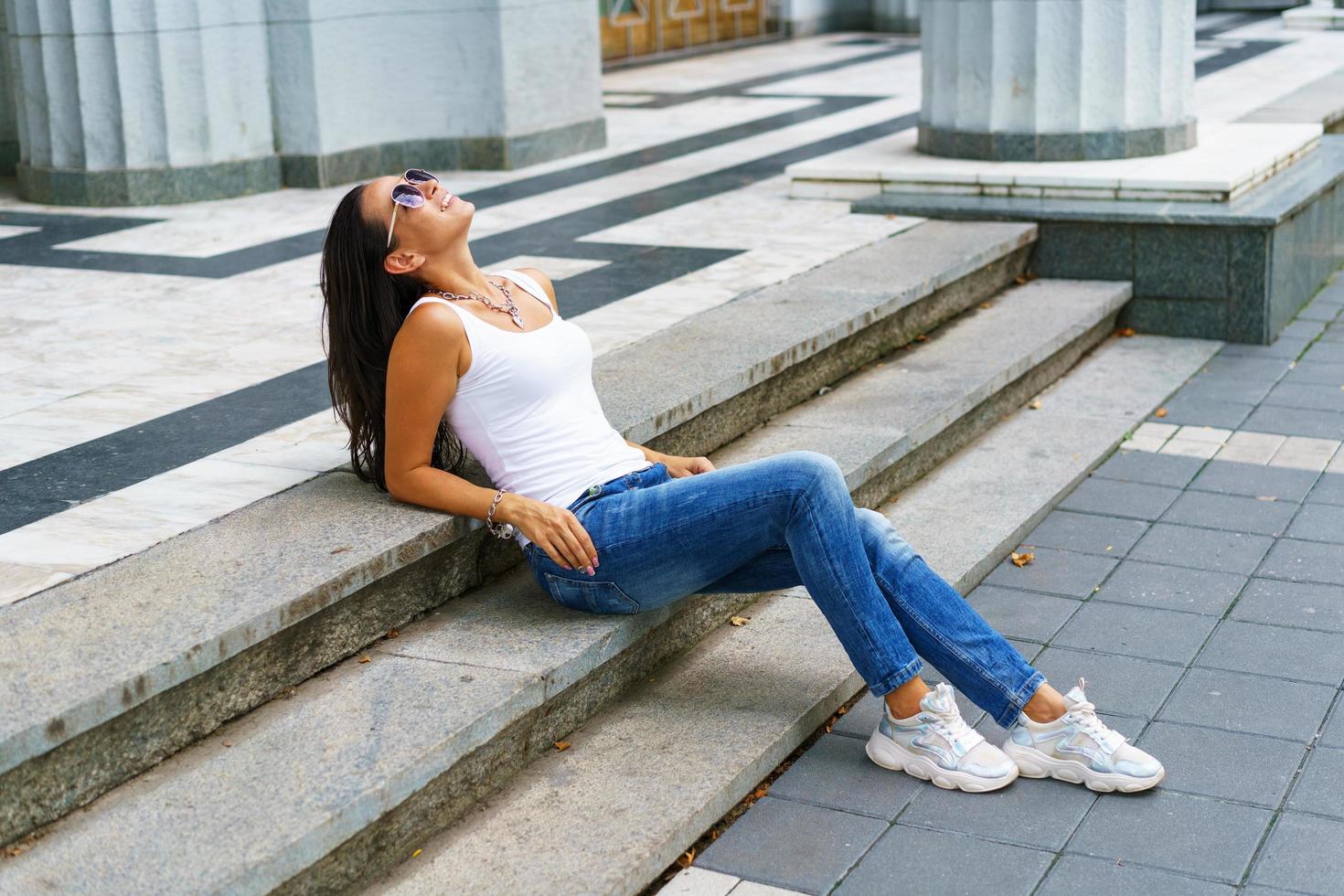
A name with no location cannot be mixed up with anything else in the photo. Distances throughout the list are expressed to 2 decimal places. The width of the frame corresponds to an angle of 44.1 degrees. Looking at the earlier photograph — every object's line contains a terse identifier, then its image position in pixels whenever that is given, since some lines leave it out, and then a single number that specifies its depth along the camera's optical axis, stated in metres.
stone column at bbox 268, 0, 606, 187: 8.70
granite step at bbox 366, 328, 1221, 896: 3.10
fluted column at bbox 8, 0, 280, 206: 8.09
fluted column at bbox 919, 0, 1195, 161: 7.66
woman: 3.46
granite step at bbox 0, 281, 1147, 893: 2.72
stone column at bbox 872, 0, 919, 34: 17.73
